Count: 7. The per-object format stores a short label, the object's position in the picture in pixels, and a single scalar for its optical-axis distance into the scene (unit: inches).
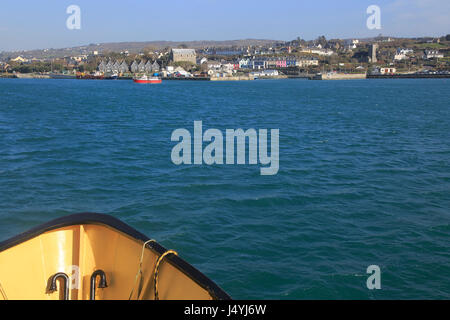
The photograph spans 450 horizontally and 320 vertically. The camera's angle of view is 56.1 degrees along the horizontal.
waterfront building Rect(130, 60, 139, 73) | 6920.3
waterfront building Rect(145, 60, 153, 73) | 6929.1
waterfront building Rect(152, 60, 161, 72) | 6884.4
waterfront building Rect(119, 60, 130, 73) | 6796.3
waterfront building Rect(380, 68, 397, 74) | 6496.1
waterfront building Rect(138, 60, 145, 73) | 6988.2
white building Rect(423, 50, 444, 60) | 7598.4
